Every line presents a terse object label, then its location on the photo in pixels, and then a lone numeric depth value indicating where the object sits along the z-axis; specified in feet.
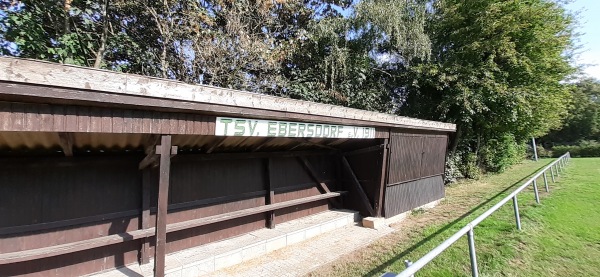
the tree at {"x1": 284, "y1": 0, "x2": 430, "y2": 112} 40.91
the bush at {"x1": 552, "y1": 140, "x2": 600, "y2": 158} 112.25
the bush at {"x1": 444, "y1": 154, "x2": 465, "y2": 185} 46.77
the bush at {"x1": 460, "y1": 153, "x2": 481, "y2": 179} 50.35
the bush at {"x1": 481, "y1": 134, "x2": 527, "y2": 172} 56.90
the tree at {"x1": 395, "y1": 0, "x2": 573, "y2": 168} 43.70
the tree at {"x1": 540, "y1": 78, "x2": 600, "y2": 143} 135.13
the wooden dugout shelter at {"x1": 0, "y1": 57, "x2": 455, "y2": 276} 9.30
